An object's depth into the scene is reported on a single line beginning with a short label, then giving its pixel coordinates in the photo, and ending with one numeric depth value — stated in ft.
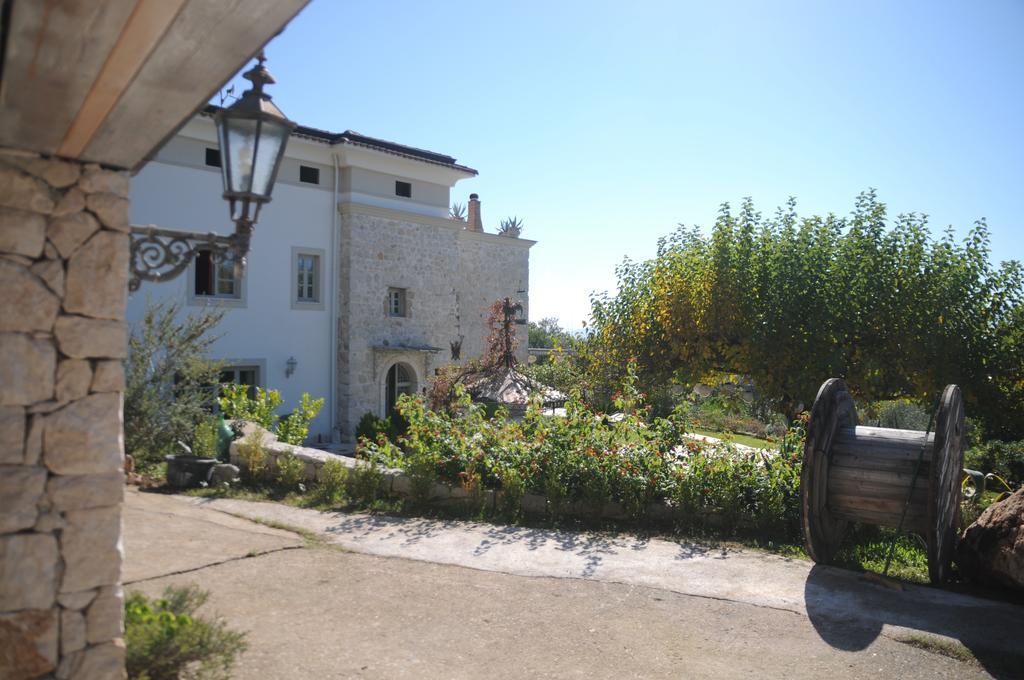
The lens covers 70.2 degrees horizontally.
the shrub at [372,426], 51.16
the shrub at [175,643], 11.82
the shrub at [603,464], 23.95
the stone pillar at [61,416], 10.20
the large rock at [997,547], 17.90
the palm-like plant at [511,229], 96.34
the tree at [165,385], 35.73
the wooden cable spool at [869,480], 18.99
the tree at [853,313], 32.32
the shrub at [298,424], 34.45
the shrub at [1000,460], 37.79
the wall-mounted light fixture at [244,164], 12.37
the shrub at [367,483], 27.99
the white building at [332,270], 53.93
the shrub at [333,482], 28.27
